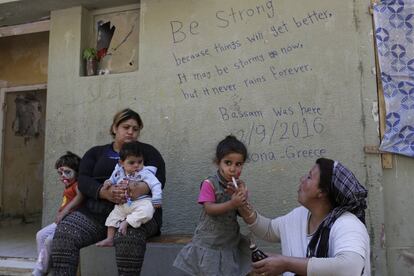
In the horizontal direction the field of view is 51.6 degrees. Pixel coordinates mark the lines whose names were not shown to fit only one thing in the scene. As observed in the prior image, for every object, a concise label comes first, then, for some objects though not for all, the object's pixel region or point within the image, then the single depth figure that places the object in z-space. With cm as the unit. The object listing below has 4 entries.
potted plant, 484
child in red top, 364
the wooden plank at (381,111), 371
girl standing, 281
